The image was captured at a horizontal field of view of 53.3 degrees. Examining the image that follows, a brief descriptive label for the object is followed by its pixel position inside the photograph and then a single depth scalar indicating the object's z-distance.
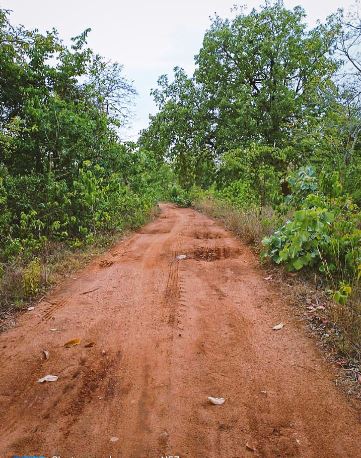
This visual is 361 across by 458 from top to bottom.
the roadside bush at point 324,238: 4.43
